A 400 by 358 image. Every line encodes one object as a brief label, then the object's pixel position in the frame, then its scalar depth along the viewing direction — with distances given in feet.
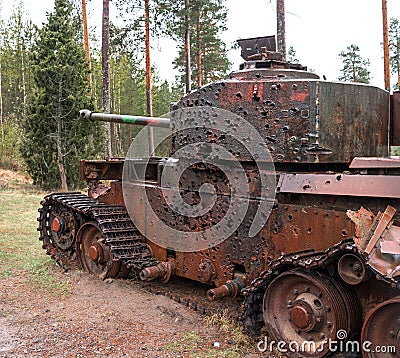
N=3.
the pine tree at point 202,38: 70.38
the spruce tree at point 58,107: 65.57
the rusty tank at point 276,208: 16.06
